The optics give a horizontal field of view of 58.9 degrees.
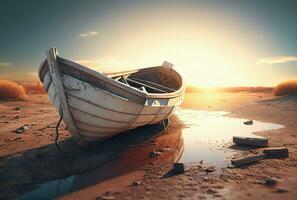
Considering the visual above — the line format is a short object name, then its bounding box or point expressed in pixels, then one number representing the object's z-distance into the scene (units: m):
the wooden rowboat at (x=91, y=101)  6.15
